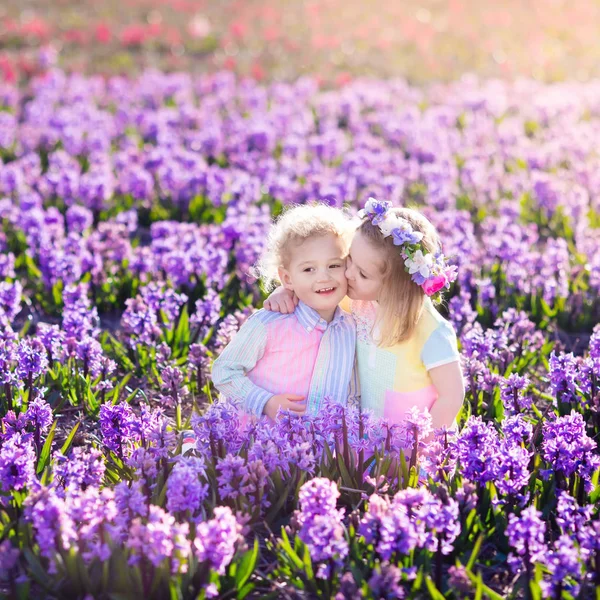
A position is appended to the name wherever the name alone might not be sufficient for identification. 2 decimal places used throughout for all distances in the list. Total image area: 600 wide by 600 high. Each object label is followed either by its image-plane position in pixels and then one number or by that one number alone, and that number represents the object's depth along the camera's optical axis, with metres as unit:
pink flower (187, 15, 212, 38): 19.28
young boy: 4.54
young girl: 4.33
